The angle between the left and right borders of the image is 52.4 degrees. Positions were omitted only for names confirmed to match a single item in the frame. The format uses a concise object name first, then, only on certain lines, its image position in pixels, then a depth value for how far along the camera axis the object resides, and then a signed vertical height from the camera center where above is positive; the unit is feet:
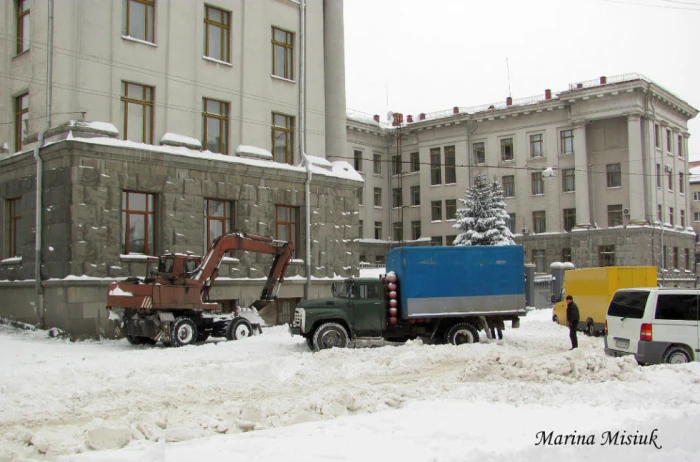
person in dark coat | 62.54 -4.78
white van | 49.55 -4.53
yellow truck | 82.74 -2.71
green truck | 65.05 -3.21
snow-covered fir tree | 160.15 +10.42
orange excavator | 66.13 -3.47
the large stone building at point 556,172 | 180.86 +25.73
